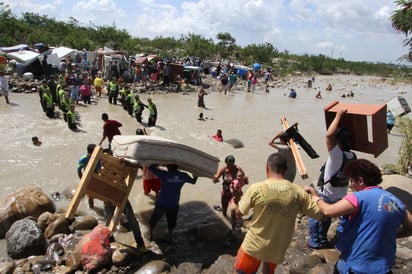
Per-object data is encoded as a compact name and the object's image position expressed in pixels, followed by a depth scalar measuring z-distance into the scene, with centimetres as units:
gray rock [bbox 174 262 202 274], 488
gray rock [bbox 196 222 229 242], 607
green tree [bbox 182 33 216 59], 4266
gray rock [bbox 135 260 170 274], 489
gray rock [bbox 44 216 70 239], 609
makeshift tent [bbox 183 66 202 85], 2669
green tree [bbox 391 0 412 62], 791
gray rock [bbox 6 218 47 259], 555
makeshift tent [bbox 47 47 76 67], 2301
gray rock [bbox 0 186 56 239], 621
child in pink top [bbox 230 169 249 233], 648
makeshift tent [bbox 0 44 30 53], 2602
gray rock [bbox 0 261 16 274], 509
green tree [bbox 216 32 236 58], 5144
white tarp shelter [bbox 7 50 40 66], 2206
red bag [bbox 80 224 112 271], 507
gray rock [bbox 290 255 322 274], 471
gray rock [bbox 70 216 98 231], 634
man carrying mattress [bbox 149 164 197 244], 558
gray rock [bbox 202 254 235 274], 499
